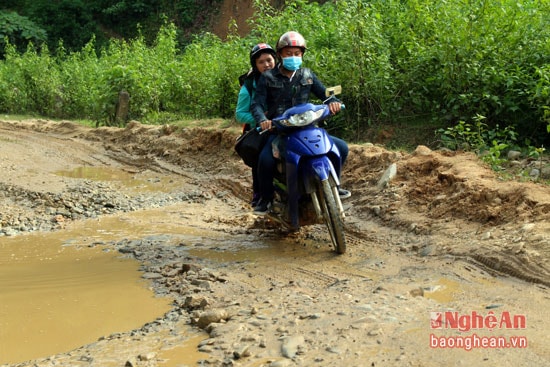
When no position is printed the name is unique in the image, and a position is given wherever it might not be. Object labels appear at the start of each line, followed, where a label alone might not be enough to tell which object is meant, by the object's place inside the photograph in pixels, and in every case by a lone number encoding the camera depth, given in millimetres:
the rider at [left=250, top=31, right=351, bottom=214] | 5594
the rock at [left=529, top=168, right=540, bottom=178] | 6131
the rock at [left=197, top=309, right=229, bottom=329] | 3680
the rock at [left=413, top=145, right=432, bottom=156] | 6964
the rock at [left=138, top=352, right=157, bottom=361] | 3283
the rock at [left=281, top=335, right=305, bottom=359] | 3170
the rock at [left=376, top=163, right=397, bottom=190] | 6770
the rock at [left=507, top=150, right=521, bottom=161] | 6805
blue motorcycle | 5105
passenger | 5855
